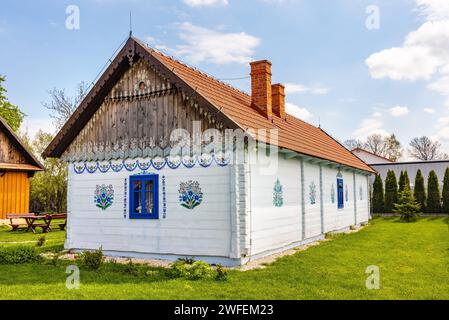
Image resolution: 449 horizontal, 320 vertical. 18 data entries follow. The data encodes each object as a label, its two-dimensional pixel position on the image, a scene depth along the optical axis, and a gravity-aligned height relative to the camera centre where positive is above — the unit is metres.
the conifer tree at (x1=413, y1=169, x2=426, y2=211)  29.03 -0.44
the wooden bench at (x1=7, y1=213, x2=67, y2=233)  20.05 -1.46
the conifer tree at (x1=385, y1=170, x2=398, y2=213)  29.98 -0.44
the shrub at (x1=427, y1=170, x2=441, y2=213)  28.75 -0.79
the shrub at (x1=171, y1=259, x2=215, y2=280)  8.73 -1.77
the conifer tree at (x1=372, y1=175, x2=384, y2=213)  30.45 -0.87
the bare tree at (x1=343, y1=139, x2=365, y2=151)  68.81 +6.95
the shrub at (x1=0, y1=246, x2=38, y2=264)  10.99 -1.75
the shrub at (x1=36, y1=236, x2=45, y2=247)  14.51 -1.86
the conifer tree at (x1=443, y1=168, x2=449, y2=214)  28.48 -0.58
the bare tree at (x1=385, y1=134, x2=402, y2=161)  63.77 +5.62
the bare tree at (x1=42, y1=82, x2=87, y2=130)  34.12 +6.84
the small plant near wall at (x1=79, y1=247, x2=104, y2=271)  9.93 -1.73
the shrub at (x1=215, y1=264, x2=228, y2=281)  8.53 -1.80
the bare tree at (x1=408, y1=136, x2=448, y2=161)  66.38 +5.67
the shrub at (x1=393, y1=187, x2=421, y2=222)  25.56 -1.36
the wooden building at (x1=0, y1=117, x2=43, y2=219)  23.30 +1.05
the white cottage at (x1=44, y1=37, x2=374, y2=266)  10.52 +0.54
